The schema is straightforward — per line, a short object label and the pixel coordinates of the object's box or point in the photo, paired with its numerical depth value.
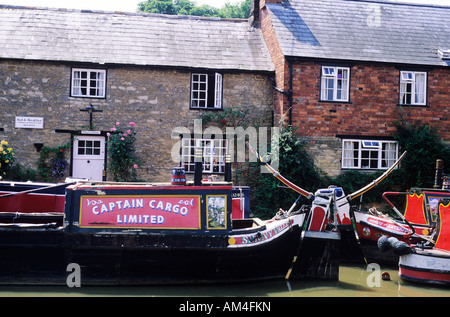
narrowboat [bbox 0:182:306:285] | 8.43
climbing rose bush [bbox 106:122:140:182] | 15.29
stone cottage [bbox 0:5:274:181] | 15.37
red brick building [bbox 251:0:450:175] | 15.55
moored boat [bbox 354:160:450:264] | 10.52
